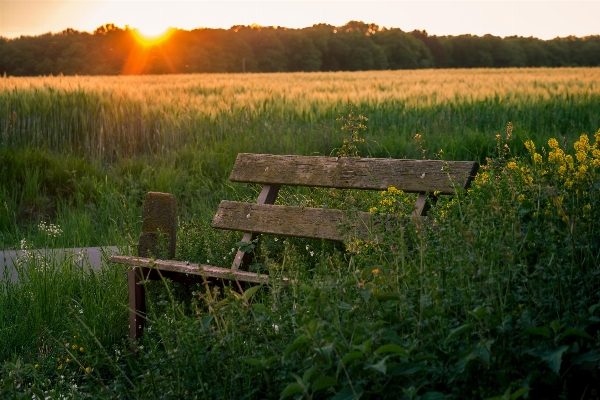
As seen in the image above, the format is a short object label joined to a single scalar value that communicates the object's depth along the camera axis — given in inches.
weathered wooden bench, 145.1
